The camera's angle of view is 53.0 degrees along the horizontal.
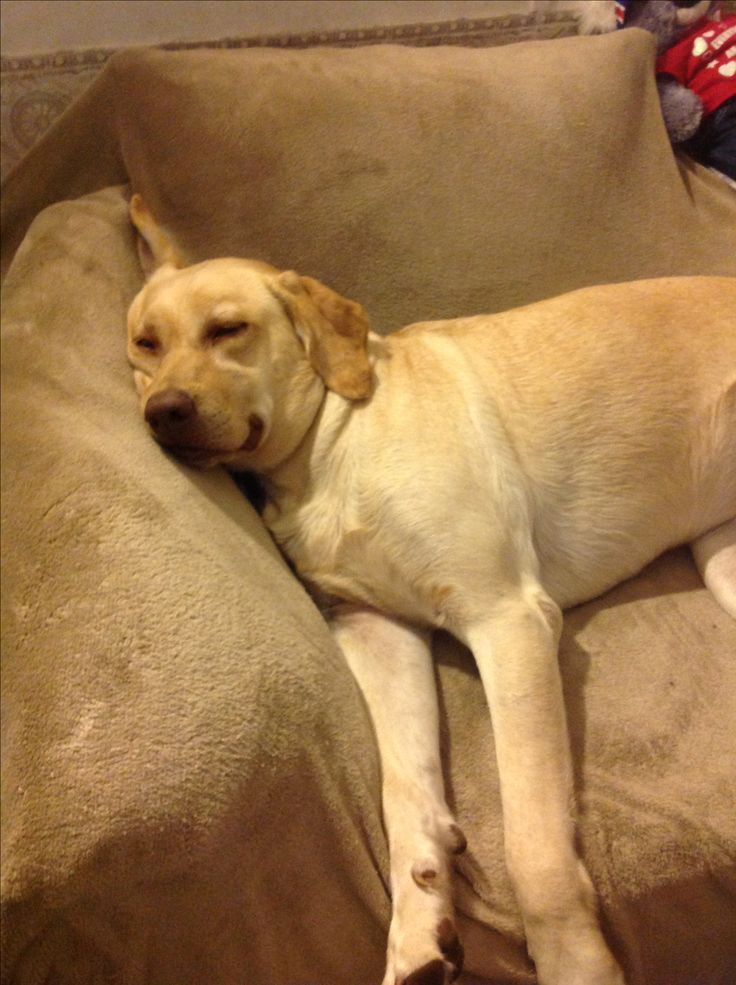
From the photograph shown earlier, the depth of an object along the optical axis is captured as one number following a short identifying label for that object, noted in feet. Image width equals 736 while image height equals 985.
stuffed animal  5.84
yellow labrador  3.66
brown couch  2.69
